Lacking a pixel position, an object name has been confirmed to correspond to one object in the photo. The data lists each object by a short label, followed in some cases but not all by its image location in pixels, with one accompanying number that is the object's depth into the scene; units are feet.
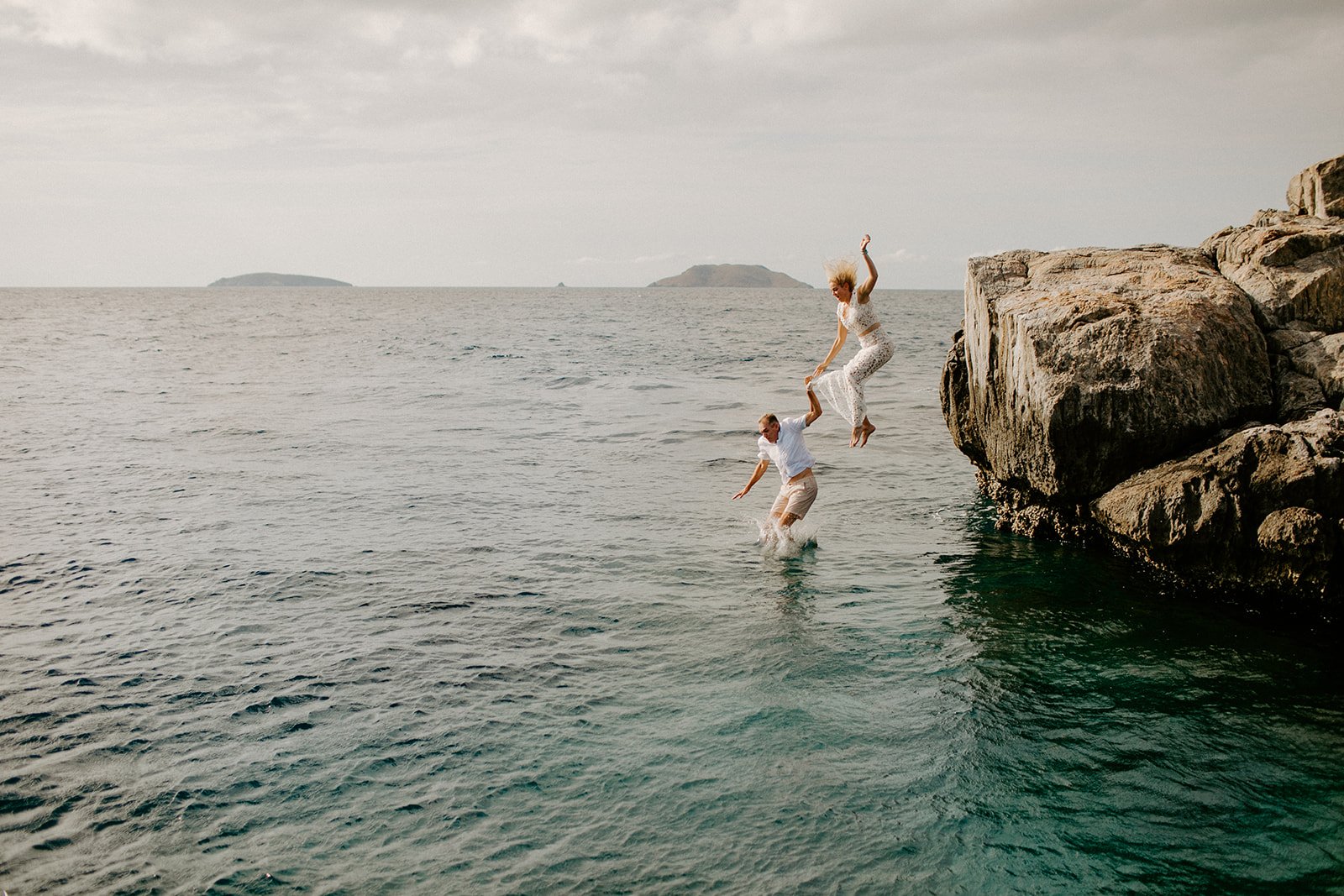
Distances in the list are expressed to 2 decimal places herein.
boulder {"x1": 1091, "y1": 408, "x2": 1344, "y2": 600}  34.78
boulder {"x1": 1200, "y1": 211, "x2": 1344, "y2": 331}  43.75
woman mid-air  41.14
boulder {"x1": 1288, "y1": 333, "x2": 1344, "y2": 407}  40.40
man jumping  47.57
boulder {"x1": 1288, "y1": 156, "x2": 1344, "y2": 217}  51.88
